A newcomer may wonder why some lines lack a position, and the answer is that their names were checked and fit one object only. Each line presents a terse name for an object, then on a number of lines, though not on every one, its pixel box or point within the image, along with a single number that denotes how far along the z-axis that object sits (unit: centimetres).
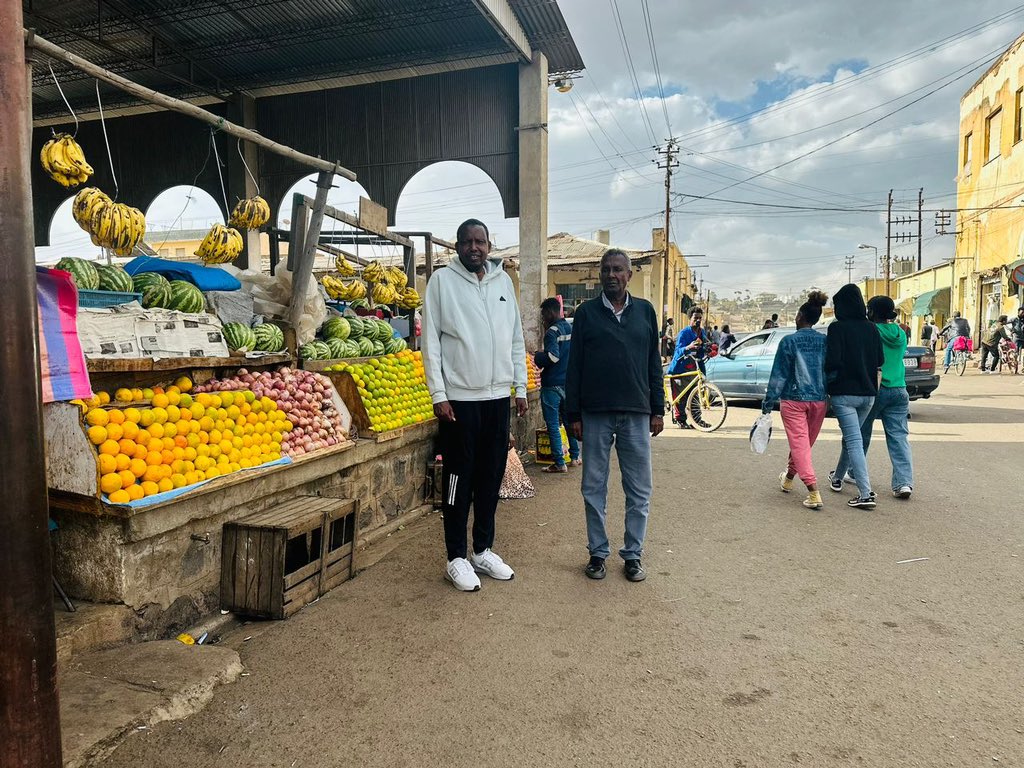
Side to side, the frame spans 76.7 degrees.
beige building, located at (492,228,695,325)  2531
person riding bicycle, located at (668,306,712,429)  1056
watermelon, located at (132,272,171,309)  449
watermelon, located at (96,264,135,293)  431
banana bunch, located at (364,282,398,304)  816
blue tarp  492
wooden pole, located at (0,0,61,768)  156
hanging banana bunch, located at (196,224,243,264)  564
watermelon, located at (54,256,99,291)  410
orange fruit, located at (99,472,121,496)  301
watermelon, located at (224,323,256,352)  491
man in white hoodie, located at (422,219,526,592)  382
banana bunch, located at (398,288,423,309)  866
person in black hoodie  578
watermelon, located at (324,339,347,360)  593
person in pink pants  579
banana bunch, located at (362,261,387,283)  823
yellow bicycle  1034
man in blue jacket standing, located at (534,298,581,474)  694
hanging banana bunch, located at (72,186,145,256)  450
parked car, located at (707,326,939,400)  1205
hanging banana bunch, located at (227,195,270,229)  624
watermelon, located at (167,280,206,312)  461
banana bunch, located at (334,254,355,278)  773
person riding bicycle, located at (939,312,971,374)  2091
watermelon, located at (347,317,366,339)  670
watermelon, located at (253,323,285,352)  519
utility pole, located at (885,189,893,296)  4408
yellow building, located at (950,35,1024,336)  2217
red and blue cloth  318
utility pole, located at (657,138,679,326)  3288
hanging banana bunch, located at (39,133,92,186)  417
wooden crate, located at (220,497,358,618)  346
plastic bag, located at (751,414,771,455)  599
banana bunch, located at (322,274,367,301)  779
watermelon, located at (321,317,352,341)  629
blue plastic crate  393
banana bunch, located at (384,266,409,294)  859
